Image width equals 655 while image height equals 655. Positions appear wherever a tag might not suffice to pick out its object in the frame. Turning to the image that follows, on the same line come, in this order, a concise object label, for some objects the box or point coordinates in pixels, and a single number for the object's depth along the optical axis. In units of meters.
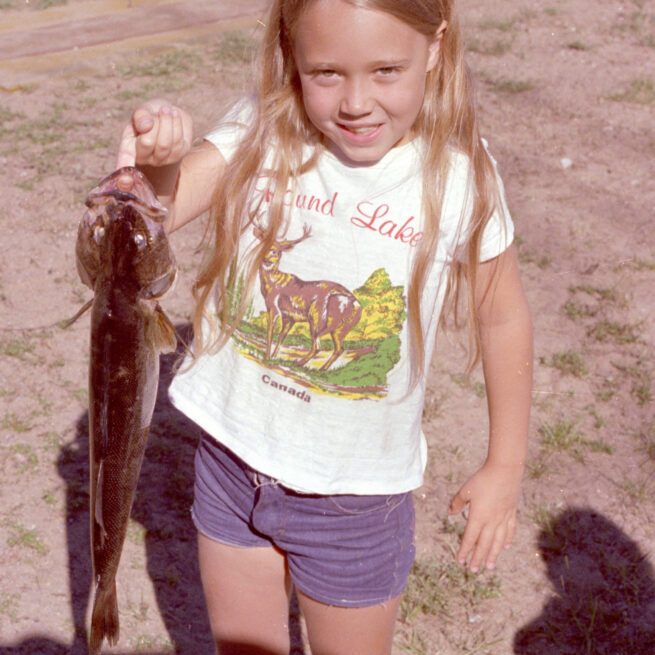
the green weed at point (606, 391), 4.61
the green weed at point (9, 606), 3.35
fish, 1.68
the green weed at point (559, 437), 4.30
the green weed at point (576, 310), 5.22
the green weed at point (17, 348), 4.69
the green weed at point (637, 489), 4.00
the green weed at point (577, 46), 9.20
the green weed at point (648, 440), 4.24
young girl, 2.27
